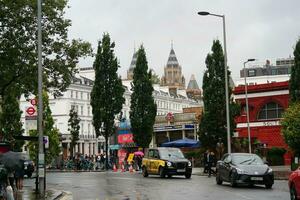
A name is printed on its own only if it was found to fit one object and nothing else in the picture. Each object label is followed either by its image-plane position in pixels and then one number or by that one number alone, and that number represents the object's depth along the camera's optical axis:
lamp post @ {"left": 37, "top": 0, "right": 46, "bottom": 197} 20.80
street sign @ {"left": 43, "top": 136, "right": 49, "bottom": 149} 23.66
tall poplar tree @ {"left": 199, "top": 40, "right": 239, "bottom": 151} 46.08
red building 56.62
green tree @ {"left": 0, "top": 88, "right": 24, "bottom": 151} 63.11
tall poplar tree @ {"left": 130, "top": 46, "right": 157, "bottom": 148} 61.16
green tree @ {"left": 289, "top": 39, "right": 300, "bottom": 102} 45.31
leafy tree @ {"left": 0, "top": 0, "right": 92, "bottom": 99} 26.22
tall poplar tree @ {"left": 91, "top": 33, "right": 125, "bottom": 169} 60.94
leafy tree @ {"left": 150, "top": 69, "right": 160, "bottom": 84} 146.95
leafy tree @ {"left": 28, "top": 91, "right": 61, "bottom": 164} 67.94
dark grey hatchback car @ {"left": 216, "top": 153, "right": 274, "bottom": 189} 23.69
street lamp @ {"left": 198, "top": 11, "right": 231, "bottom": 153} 35.12
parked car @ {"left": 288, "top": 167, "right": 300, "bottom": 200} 16.12
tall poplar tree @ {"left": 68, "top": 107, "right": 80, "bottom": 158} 77.09
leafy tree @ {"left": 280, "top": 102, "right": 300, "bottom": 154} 35.88
